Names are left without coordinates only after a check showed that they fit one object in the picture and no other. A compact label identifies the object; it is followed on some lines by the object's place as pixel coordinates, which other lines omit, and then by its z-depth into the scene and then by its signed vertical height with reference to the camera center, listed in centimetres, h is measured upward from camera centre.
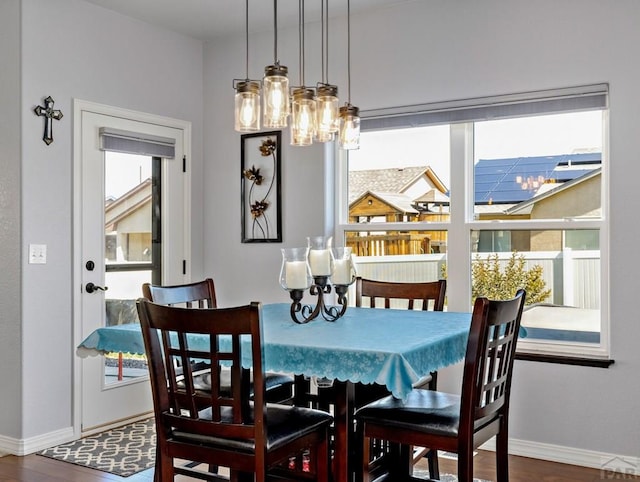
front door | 418 +9
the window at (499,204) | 370 +25
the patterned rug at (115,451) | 362 -114
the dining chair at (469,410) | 233 -61
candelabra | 272 -11
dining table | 215 -35
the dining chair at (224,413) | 216 -56
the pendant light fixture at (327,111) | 283 +57
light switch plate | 387 -3
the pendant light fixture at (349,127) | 304 +54
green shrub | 383 -18
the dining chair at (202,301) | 308 -25
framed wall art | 470 +43
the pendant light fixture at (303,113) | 282 +56
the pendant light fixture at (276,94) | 268 +61
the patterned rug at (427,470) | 337 -115
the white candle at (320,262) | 277 -6
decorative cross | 392 +77
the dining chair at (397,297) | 304 -26
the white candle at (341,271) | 287 -10
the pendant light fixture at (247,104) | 275 +58
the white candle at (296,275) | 271 -11
